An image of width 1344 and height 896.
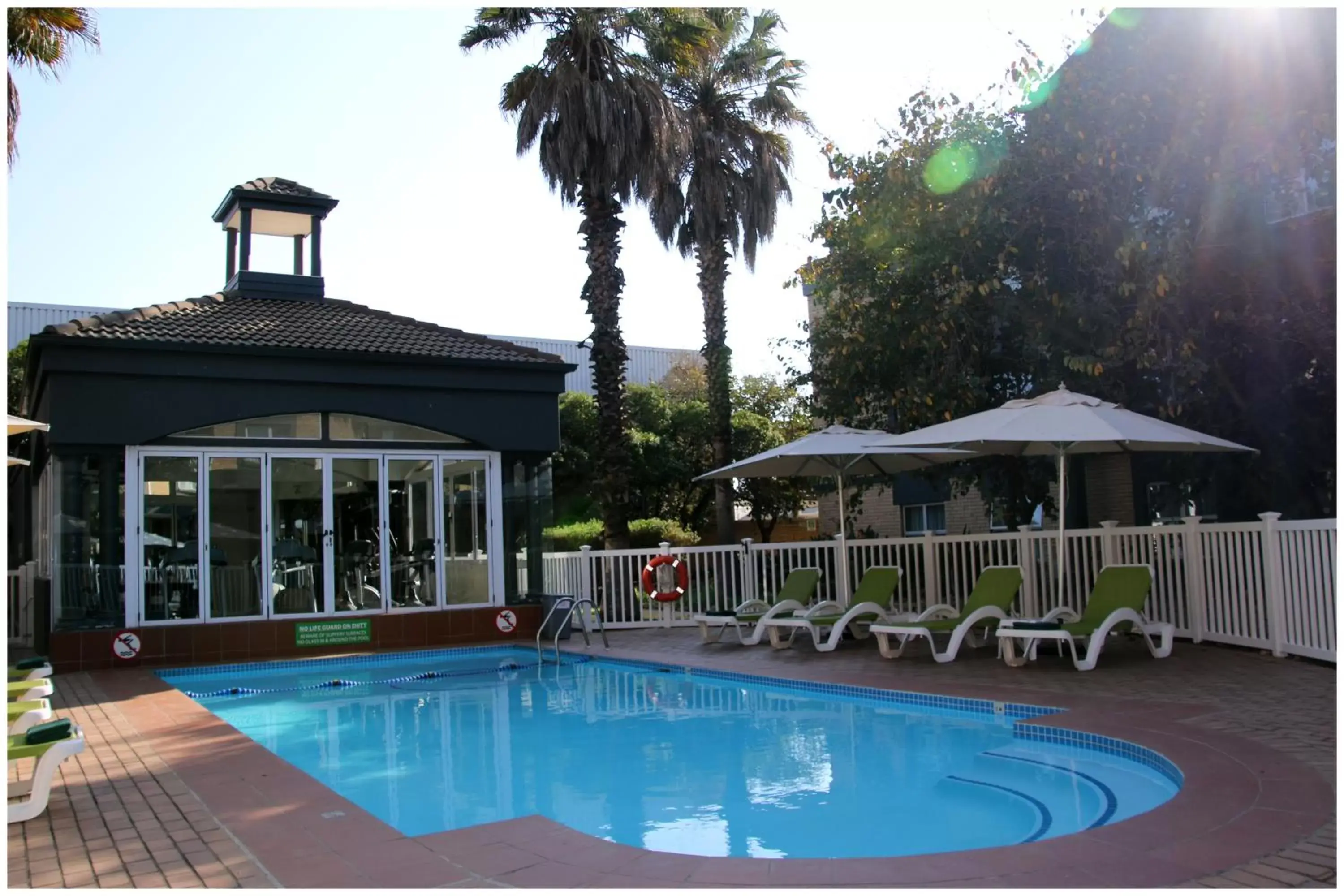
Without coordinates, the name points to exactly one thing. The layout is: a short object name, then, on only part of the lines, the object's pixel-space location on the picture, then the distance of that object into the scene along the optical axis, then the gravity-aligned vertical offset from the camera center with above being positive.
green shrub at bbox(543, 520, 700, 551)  24.98 -0.16
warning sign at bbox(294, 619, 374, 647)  14.35 -1.24
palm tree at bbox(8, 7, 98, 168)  8.88 +4.19
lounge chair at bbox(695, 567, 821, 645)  13.38 -1.03
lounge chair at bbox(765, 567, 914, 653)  12.27 -1.06
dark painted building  13.31 +0.91
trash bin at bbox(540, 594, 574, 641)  14.76 -1.24
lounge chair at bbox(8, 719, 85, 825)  5.46 -1.02
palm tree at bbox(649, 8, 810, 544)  20.98 +6.87
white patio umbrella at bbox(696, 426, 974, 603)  12.78 +0.75
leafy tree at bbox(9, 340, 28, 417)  20.80 +4.25
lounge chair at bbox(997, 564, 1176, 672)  9.95 -1.01
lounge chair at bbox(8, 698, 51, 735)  6.32 -0.98
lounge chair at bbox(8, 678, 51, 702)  7.36 -0.95
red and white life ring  14.88 -0.72
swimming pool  6.10 -1.67
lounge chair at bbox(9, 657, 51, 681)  8.14 -0.89
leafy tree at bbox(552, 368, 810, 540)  29.22 +1.90
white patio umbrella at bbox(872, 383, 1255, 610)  9.53 +0.76
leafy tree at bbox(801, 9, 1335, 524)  11.55 +3.05
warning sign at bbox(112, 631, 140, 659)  13.12 -1.19
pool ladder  13.74 -1.05
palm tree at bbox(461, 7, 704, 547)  17.77 +6.48
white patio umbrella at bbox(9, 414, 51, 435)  7.20 +0.80
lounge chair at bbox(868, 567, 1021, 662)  10.84 -0.99
